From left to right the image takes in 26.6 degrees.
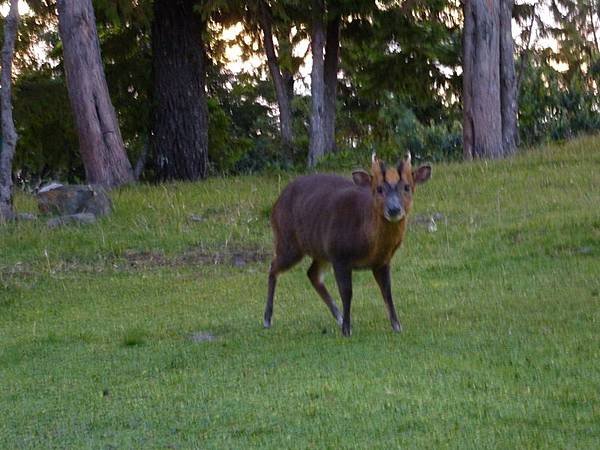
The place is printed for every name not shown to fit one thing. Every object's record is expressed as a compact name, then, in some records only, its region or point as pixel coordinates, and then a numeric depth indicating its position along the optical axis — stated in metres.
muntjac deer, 9.52
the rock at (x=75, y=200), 17.52
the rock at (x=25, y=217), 17.07
